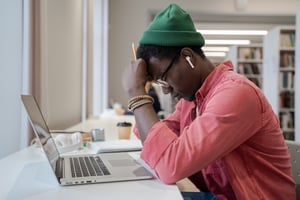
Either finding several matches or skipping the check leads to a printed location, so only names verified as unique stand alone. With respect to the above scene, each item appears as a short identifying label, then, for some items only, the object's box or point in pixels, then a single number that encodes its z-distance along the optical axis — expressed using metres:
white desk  0.86
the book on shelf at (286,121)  5.32
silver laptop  1.00
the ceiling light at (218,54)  13.22
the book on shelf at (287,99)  5.30
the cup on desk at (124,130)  1.94
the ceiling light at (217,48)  11.70
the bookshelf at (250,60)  6.57
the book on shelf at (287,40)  5.12
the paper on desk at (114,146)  1.50
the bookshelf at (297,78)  4.21
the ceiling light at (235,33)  8.12
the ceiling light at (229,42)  10.41
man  0.89
